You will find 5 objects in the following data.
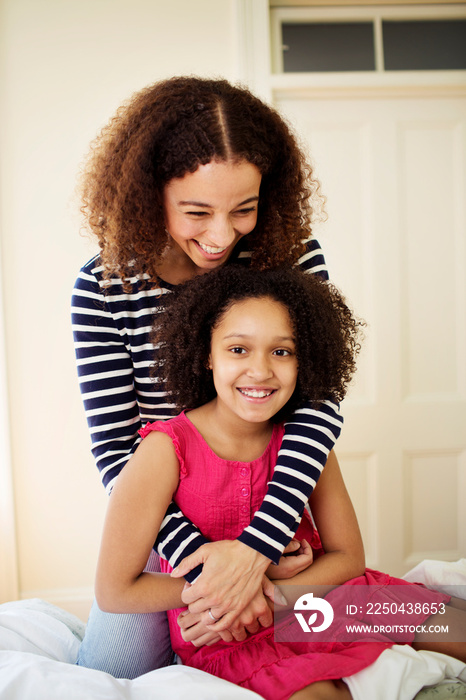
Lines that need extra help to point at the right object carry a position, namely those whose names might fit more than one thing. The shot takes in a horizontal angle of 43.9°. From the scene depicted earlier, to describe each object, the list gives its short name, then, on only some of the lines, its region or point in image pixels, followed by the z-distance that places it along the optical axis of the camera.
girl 1.07
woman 1.06
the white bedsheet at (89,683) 0.85
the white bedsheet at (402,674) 0.91
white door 2.59
